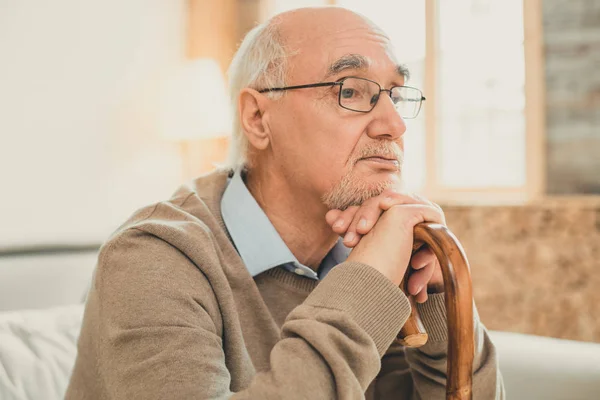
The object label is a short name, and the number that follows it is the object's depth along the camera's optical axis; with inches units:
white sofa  47.1
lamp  128.1
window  123.2
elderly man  32.5
